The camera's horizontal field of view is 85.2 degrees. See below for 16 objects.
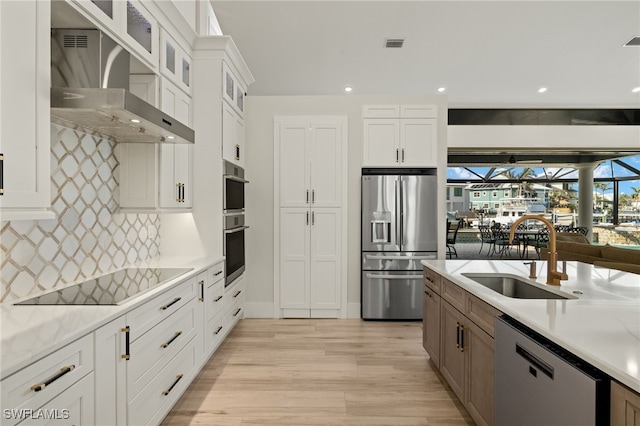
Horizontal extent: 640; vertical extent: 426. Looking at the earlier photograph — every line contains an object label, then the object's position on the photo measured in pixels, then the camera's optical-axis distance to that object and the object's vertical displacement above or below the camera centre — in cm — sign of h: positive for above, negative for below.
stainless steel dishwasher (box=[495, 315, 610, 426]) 109 -63
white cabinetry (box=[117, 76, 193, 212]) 270 +32
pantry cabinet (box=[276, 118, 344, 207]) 429 +65
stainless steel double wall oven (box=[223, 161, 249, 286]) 348 -8
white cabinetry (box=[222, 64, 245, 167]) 345 +103
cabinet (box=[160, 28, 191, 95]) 272 +128
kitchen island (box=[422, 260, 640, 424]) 114 -43
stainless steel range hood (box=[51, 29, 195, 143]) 171 +62
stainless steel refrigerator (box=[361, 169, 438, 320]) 421 -32
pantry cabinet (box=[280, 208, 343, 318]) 431 -58
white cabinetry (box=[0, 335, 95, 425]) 110 -62
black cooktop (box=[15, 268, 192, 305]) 176 -44
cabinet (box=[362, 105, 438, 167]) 430 +96
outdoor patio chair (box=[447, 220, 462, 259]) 875 -52
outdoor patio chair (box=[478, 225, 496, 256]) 959 -59
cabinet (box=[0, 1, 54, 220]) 130 +41
